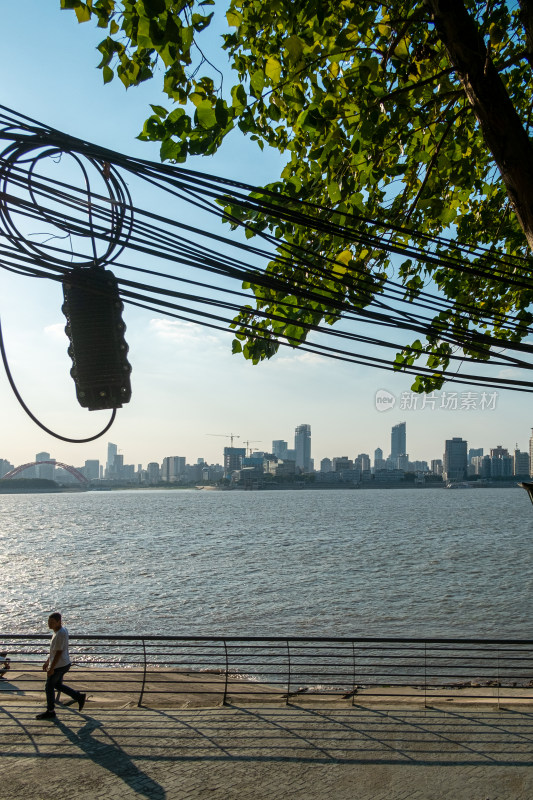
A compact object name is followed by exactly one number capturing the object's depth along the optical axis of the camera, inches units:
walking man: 415.1
